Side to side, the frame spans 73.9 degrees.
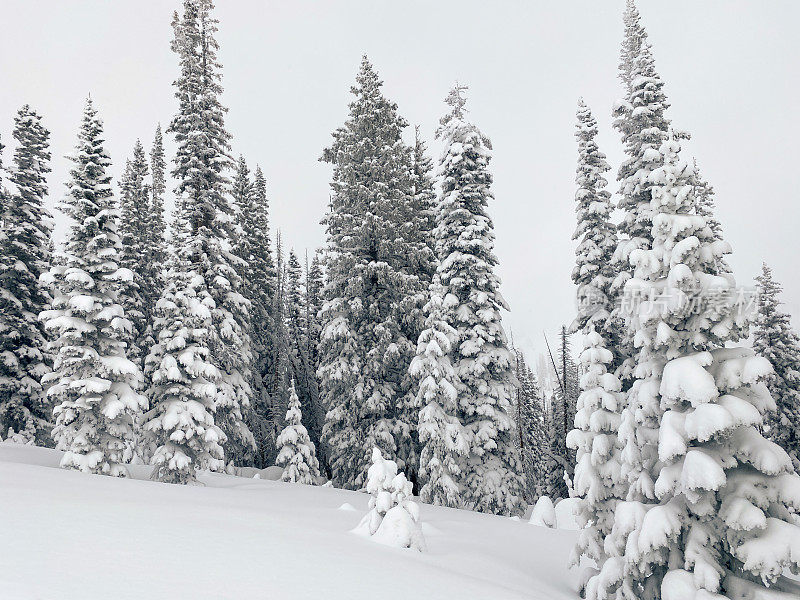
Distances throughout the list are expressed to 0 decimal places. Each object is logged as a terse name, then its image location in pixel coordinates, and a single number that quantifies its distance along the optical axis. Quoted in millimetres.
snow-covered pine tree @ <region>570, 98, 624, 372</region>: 21422
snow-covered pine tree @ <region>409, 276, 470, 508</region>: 20281
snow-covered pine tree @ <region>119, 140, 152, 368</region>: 29578
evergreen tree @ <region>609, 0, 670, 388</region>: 19562
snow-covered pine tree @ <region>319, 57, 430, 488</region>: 21703
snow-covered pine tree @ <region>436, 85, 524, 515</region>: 21359
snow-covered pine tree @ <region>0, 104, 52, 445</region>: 24844
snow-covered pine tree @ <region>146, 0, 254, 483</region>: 19547
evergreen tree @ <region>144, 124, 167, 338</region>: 32606
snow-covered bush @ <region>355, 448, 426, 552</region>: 9703
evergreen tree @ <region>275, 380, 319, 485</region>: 28344
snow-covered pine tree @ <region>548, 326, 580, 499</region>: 37906
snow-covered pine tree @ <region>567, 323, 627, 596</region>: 11922
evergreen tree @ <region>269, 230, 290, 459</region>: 34969
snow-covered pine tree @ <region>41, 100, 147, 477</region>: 16984
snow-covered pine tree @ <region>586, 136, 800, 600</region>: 8375
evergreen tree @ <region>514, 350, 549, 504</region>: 45156
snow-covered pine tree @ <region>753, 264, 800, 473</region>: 27047
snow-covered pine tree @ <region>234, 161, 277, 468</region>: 32125
